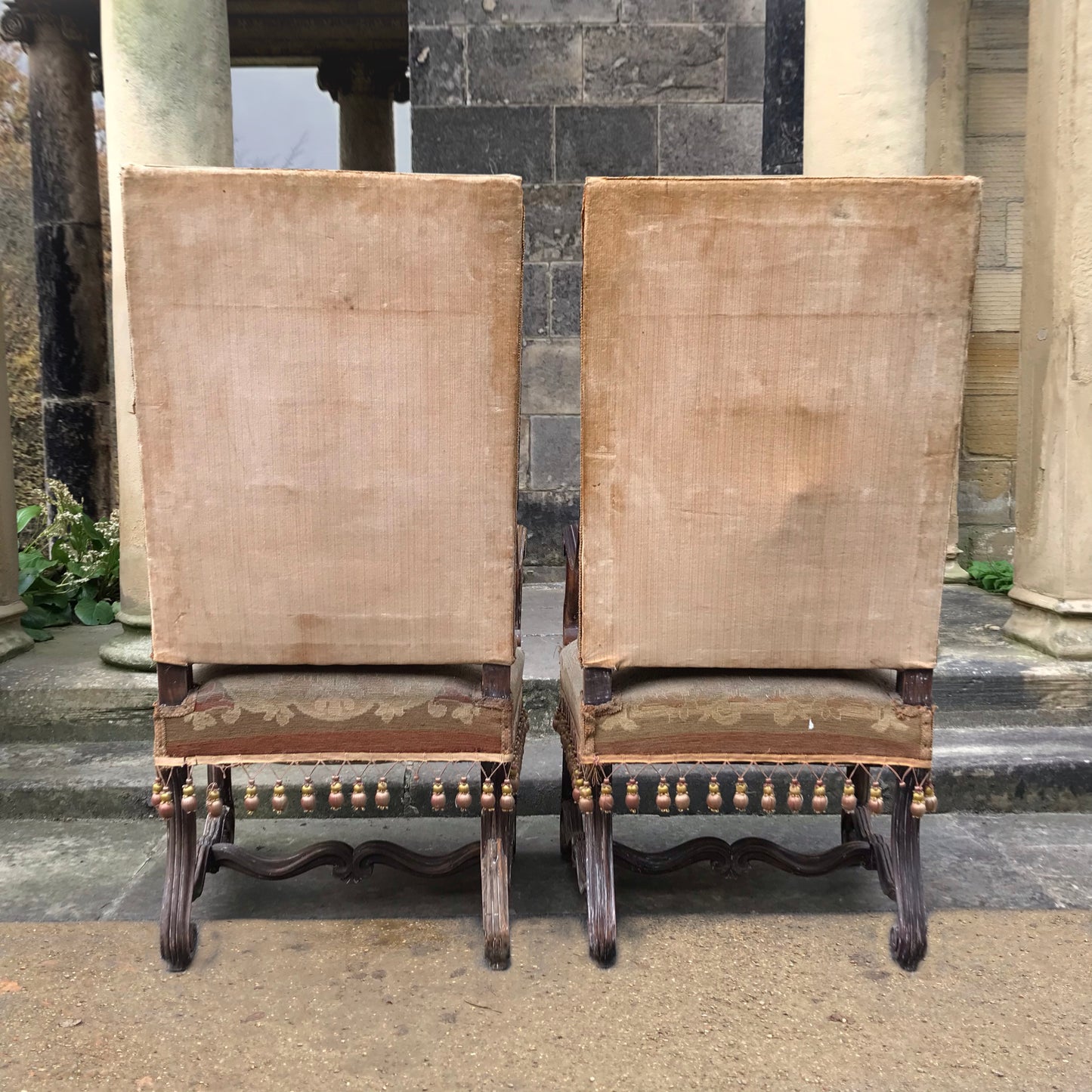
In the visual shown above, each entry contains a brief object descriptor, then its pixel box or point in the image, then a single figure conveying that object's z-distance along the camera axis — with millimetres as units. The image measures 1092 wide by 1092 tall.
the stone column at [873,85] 2844
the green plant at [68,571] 3600
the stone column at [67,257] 6922
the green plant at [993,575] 4296
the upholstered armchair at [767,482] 1584
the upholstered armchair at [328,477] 1588
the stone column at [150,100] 2877
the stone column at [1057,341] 2861
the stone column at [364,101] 7816
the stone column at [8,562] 3080
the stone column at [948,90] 4664
